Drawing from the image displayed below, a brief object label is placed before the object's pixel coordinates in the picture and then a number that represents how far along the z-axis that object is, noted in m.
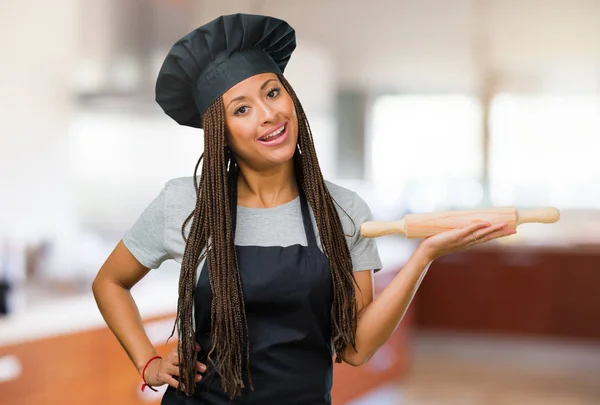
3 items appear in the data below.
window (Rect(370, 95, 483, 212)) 7.49
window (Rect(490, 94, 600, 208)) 7.12
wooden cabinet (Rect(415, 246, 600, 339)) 5.88
